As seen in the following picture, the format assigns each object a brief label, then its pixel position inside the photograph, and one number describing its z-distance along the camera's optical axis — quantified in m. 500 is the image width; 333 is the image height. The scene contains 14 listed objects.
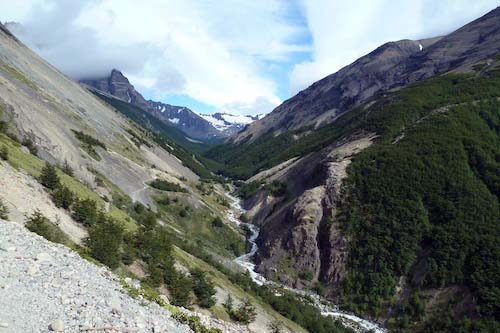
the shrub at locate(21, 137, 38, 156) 46.63
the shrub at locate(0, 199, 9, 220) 20.44
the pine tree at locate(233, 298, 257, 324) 30.73
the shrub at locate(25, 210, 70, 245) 20.86
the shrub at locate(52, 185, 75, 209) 30.02
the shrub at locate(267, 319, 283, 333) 33.35
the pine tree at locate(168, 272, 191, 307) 25.03
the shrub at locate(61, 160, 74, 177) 51.22
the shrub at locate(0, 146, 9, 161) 31.51
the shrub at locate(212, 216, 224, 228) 84.38
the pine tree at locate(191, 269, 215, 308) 28.38
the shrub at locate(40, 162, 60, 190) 32.28
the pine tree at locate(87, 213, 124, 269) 23.23
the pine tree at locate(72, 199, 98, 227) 29.66
